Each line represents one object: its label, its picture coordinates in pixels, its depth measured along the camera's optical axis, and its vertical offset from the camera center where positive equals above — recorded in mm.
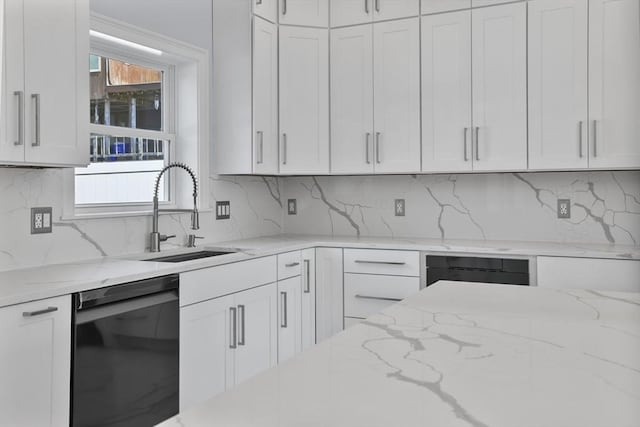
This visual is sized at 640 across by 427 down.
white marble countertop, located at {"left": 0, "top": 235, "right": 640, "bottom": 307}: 2021 -266
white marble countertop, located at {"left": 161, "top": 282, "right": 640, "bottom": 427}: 749 -271
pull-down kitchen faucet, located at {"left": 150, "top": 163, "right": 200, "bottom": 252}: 3062 -92
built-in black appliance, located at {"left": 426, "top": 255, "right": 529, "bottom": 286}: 3227 -373
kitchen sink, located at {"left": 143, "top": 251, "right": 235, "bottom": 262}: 3146 -292
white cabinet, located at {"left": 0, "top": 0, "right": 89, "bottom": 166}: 2094 +476
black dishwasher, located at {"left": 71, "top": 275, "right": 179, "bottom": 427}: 2071 -587
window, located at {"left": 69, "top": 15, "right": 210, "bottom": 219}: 2965 +486
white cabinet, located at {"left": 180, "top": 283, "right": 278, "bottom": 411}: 2623 -690
